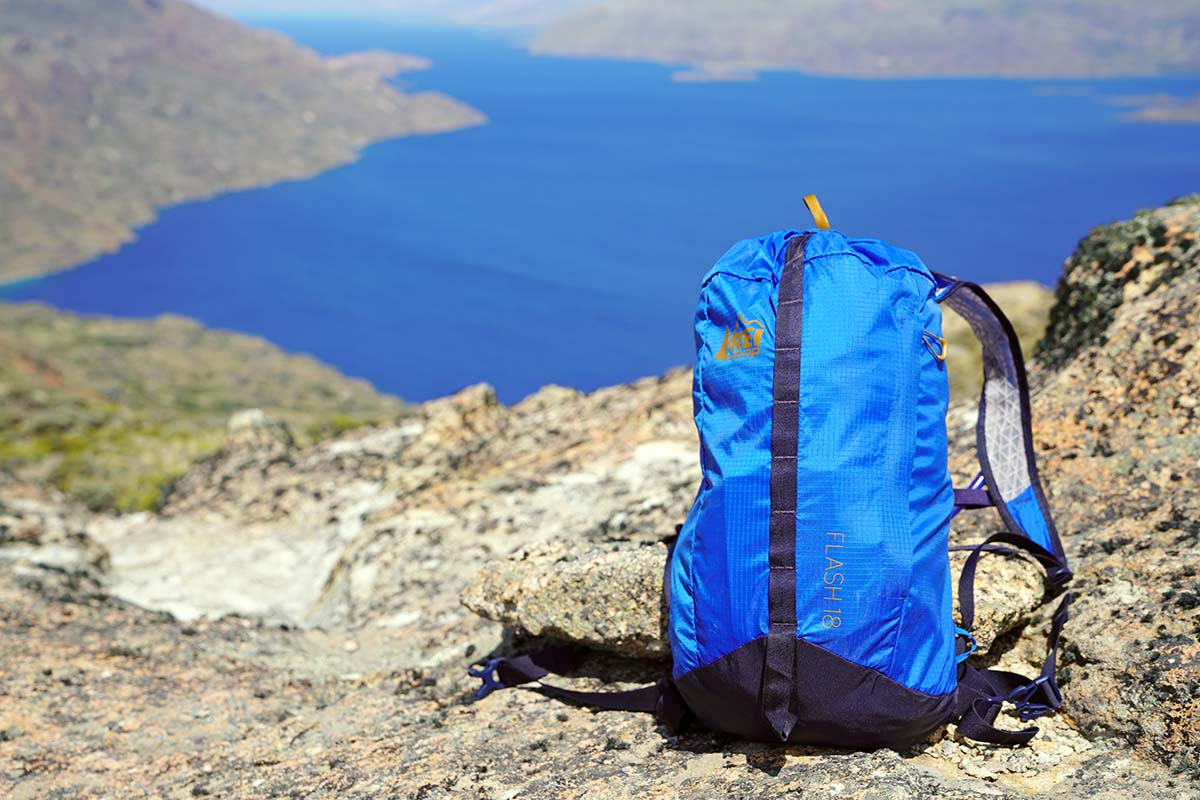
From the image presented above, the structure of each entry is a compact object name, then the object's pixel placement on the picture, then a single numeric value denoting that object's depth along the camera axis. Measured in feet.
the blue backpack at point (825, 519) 7.58
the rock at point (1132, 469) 8.24
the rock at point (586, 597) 10.14
